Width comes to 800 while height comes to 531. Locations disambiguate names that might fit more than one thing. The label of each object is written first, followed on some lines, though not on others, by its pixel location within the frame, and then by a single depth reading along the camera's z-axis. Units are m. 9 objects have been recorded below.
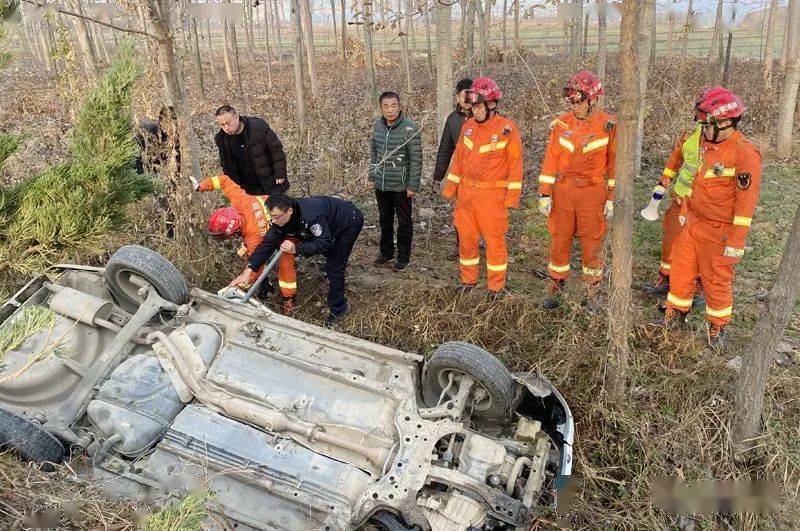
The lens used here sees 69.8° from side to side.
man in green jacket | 5.71
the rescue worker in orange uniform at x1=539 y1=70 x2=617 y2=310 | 4.82
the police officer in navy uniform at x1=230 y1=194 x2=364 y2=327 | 4.62
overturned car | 3.02
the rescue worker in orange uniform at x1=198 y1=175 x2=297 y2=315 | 5.07
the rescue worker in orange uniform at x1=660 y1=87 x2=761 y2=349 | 4.22
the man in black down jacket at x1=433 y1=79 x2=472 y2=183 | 5.86
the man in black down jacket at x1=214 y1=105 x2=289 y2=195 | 5.58
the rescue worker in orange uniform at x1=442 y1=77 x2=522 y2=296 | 5.00
